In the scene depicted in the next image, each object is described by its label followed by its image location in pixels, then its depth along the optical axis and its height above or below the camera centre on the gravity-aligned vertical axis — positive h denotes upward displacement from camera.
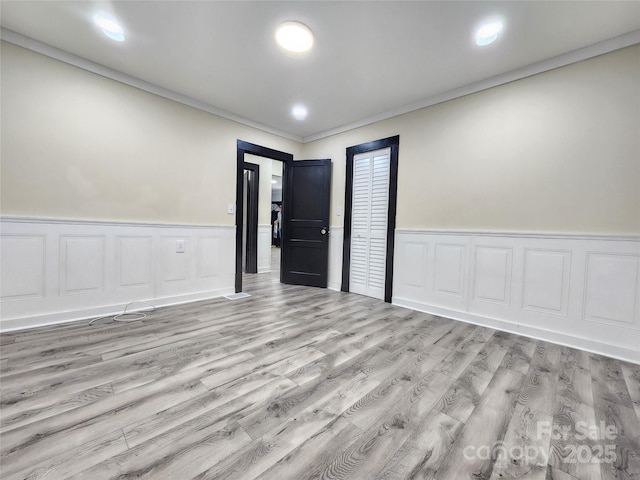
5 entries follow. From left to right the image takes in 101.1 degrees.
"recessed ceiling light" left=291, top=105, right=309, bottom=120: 3.53 +1.64
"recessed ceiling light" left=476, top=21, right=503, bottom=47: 2.04 +1.63
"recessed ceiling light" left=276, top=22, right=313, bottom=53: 2.11 +1.61
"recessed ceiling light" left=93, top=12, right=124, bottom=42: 2.08 +1.62
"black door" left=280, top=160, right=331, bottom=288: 4.39 +0.11
